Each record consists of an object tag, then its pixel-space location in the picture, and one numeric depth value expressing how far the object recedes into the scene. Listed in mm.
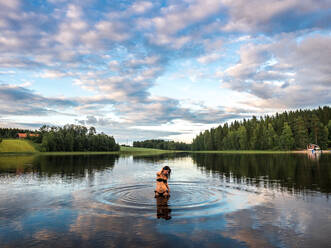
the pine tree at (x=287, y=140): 157500
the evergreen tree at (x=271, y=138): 168338
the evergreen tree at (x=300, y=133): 157500
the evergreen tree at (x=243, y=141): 197000
